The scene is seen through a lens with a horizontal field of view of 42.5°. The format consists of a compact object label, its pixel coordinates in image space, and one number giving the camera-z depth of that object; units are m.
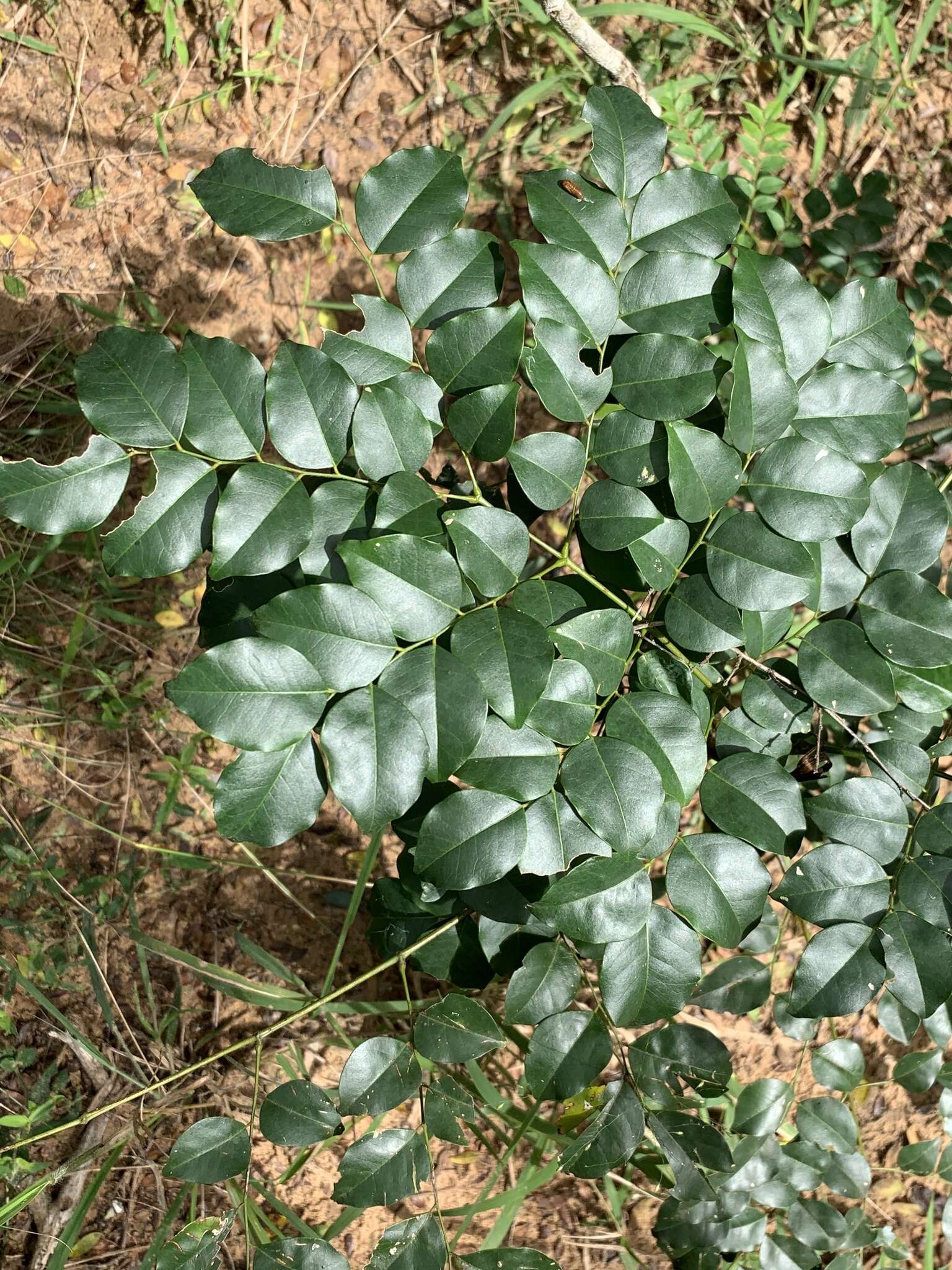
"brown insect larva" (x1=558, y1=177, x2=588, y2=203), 0.47
